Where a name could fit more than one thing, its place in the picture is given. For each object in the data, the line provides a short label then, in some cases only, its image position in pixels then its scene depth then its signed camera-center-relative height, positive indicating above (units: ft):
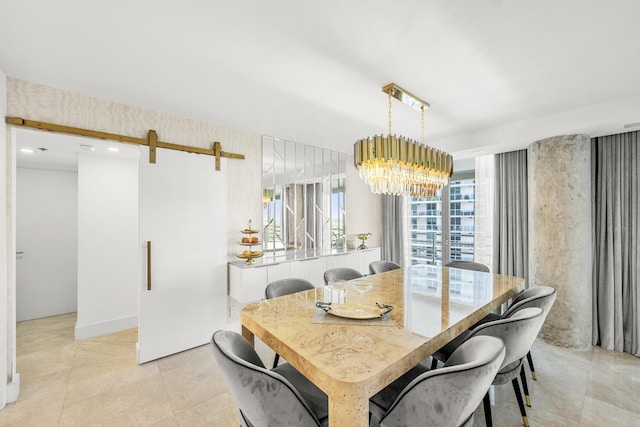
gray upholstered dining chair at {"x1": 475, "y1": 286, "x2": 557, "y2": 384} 6.42 -2.11
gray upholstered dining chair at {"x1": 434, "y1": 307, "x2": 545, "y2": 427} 5.18 -2.33
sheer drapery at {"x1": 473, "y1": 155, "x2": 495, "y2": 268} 12.66 +0.18
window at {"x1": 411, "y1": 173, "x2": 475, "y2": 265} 13.73 -0.52
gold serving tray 5.48 -1.97
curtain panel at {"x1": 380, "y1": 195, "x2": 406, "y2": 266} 15.58 -0.89
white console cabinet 9.91 -2.19
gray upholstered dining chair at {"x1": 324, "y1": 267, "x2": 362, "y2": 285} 9.36 -2.08
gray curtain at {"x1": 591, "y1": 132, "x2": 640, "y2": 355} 9.39 -0.97
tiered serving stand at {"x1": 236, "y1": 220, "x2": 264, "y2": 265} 10.10 -1.09
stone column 9.59 -0.74
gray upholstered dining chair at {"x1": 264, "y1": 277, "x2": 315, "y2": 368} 7.67 -2.08
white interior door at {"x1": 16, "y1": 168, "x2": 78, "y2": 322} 12.31 -1.19
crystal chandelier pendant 7.00 +1.37
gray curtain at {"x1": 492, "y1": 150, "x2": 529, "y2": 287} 11.69 -0.09
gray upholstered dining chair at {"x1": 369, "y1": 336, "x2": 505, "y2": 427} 3.49 -2.33
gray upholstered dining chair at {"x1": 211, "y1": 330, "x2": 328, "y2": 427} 3.63 -2.38
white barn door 9.05 -1.28
